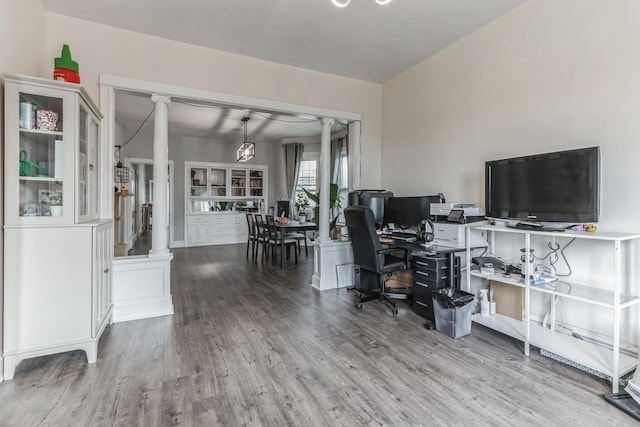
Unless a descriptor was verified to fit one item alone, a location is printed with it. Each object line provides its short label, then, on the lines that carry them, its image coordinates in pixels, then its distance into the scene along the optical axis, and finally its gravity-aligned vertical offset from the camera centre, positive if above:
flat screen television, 2.24 +0.20
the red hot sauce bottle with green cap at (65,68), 2.51 +1.14
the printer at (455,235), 3.14 -0.25
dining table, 5.70 -0.32
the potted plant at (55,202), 2.25 +0.05
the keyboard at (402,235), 3.78 -0.30
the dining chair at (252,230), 6.75 -0.45
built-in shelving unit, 8.19 +0.30
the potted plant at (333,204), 4.80 +0.11
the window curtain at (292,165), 8.56 +1.25
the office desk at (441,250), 3.06 -0.39
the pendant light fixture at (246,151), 6.20 +1.19
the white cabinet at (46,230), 2.10 -0.14
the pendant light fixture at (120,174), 5.41 +0.65
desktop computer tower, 4.29 +0.15
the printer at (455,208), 3.22 +0.02
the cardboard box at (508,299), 2.97 -0.86
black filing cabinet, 3.09 -0.68
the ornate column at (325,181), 4.43 +0.42
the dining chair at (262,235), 6.25 -0.51
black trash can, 2.75 -0.90
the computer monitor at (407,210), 3.69 +0.01
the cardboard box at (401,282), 3.96 -0.92
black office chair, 3.32 -0.46
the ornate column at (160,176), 3.40 +0.37
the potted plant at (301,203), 8.55 +0.21
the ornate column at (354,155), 4.71 +0.84
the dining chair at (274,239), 5.79 -0.55
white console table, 2.02 -0.60
